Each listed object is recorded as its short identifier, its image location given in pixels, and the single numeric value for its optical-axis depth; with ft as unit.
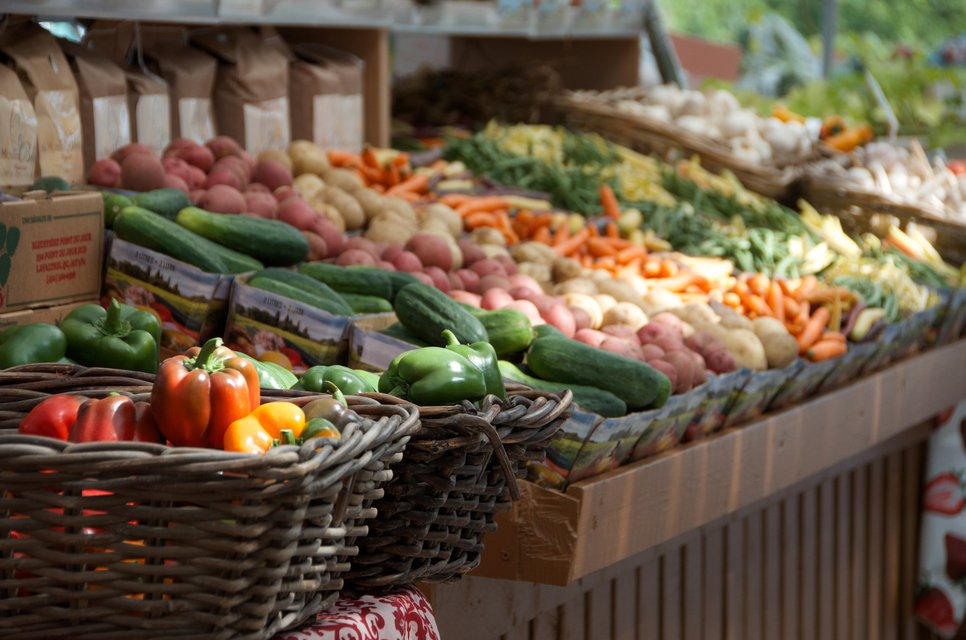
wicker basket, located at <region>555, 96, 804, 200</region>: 17.20
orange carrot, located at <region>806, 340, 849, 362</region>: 11.44
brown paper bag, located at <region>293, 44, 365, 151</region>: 13.28
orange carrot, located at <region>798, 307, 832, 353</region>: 11.68
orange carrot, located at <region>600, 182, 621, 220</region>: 14.56
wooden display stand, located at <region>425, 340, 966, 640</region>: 7.91
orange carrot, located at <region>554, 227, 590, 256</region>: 12.79
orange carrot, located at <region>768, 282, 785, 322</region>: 12.26
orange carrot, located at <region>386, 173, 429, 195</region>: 12.98
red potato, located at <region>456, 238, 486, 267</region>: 11.07
